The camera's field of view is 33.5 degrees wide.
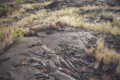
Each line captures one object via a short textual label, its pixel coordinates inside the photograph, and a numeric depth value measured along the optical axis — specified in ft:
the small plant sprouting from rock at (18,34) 36.36
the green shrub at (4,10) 80.28
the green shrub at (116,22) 47.13
